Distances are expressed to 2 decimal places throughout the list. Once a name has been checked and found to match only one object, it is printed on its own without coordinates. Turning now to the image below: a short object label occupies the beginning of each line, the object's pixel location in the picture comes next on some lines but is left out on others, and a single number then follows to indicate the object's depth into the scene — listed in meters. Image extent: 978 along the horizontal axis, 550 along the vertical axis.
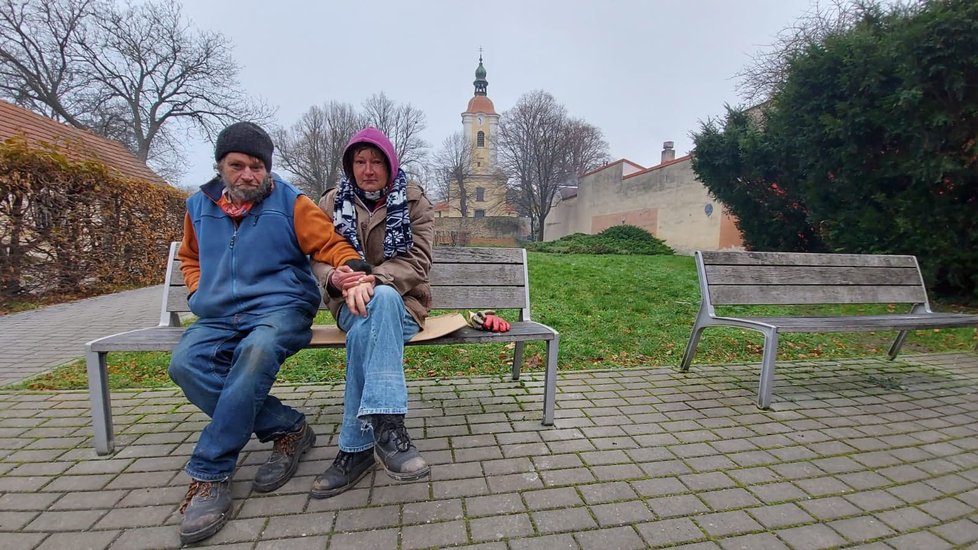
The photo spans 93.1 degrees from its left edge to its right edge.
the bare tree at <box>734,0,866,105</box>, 13.45
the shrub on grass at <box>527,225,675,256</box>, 19.73
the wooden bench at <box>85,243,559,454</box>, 2.29
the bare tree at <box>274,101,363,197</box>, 39.50
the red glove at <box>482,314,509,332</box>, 2.62
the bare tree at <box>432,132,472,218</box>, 51.59
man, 1.95
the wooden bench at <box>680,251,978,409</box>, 3.26
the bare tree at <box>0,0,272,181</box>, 19.64
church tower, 51.84
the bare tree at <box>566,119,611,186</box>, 39.97
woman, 2.06
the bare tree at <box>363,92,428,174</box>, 44.03
